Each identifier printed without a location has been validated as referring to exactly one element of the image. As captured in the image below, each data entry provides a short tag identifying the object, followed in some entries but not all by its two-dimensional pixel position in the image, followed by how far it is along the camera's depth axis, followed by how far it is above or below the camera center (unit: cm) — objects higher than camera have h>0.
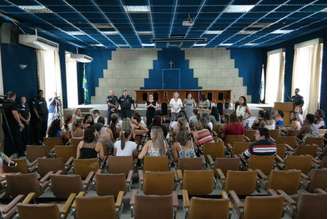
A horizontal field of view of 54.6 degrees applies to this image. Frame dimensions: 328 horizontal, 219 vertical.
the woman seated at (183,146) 506 -106
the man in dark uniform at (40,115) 880 -98
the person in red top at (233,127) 673 -98
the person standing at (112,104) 1181 -89
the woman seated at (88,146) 493 -104
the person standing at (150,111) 1122 -110
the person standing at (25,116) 777 -91
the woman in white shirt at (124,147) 515 -108
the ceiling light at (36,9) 676 +156
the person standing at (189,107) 1107 -93
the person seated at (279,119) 774 -94
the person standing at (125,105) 1166 -92
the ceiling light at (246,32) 1086 +171
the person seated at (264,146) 480 -98
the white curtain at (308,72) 1039 +35
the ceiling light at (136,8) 685 +160
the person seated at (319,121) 671 -83
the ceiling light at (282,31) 1088 +172
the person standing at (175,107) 1104 -92
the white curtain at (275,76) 1390 +23
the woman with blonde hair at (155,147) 497 -105
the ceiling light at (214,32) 1088 +170
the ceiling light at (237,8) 688 +163
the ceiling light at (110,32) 1092 +165
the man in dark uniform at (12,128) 718 -115
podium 1127 -98
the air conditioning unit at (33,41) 830 +104
